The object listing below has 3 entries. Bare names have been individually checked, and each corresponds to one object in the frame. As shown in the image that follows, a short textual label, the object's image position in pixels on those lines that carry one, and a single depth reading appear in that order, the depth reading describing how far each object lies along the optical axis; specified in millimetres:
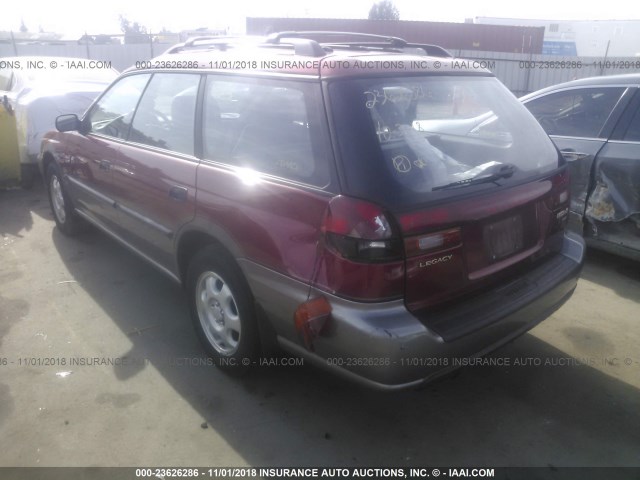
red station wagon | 2229
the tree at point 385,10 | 49625
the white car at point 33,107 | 6750
